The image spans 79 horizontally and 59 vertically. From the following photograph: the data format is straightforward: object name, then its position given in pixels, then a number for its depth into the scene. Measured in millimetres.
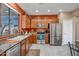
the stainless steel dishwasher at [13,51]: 944
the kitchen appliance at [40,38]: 3346
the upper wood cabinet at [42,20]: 3806
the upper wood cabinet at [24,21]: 2778
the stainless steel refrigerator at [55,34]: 3164
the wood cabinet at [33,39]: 3327
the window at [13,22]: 1824
